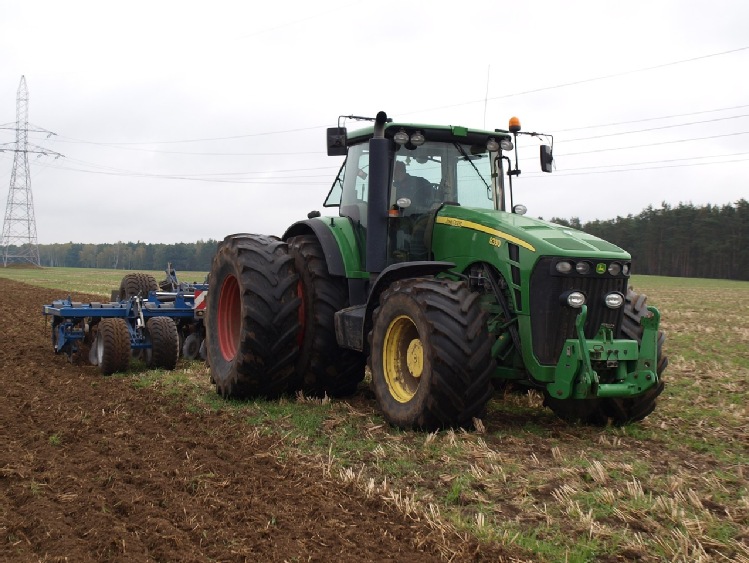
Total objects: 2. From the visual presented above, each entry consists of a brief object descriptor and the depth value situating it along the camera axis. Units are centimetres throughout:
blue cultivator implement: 937
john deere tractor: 587
